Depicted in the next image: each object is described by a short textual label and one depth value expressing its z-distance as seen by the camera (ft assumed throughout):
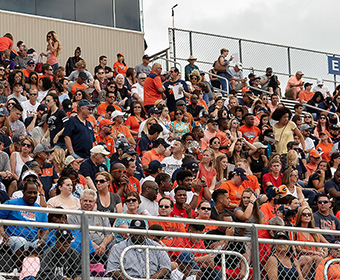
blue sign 89.51
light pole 84.38
